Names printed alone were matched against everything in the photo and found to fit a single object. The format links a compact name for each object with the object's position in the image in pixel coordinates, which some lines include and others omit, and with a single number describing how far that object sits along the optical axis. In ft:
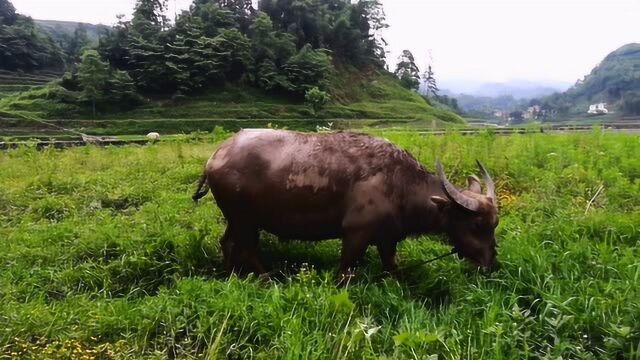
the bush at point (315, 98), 158.81
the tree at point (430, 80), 311.27
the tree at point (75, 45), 217.81
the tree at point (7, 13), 224.41
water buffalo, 14.84
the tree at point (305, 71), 169.78
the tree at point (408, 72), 245.04
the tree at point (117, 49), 155.84
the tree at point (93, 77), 135.54
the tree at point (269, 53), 167.63
